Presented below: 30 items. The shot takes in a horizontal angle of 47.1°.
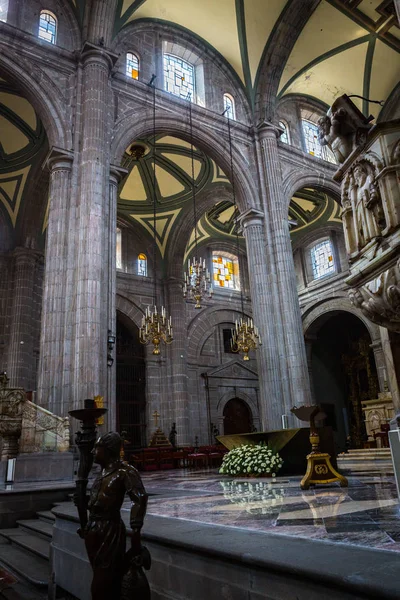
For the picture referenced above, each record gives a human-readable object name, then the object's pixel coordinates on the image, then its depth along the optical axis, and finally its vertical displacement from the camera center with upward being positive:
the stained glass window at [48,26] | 12.50 +11.26
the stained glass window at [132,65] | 14.06 +11.37
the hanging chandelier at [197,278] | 12.07 +4.29
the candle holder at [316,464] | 5.46 -0.27
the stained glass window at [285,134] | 17.77 +11.46
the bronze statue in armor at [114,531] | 2.18 -0.38
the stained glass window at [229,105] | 16.08 +11.51
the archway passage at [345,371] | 22.14 +3.31
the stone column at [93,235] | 9.55 +4.71
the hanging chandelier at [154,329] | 12.02 +3.09
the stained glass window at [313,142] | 18.49 +11.57
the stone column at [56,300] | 9.41 +3.23
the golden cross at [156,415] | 17.69 +1.29
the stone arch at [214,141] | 13.37 +9.22
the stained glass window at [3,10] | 12.01 +11.24
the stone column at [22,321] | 15.02 +4.41
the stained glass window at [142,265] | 20.30 +7.90
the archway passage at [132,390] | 18.08 +2.38
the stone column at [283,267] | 13.06 +5.16
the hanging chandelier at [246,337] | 12.47 +2.84
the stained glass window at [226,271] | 22.72 +8.41
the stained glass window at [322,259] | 22.02 +8.47
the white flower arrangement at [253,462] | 8.05 -0.29
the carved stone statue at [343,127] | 4.52 +3.01
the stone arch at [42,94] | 11.30 +8.70
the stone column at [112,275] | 9.99 +3.97
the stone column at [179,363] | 18.11 +3.37
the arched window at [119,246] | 19.81 +8.54
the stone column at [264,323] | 12.91 +3.44
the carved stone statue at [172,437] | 17.05 +0.44
